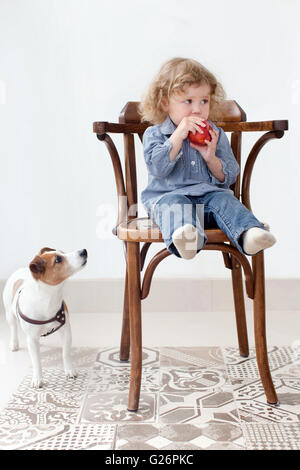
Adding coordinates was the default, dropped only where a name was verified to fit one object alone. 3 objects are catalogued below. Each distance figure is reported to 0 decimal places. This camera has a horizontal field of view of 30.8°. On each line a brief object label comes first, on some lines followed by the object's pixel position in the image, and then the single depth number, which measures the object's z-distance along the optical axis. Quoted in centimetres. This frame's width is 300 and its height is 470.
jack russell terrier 151
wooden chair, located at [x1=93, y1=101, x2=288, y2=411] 133
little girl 128
